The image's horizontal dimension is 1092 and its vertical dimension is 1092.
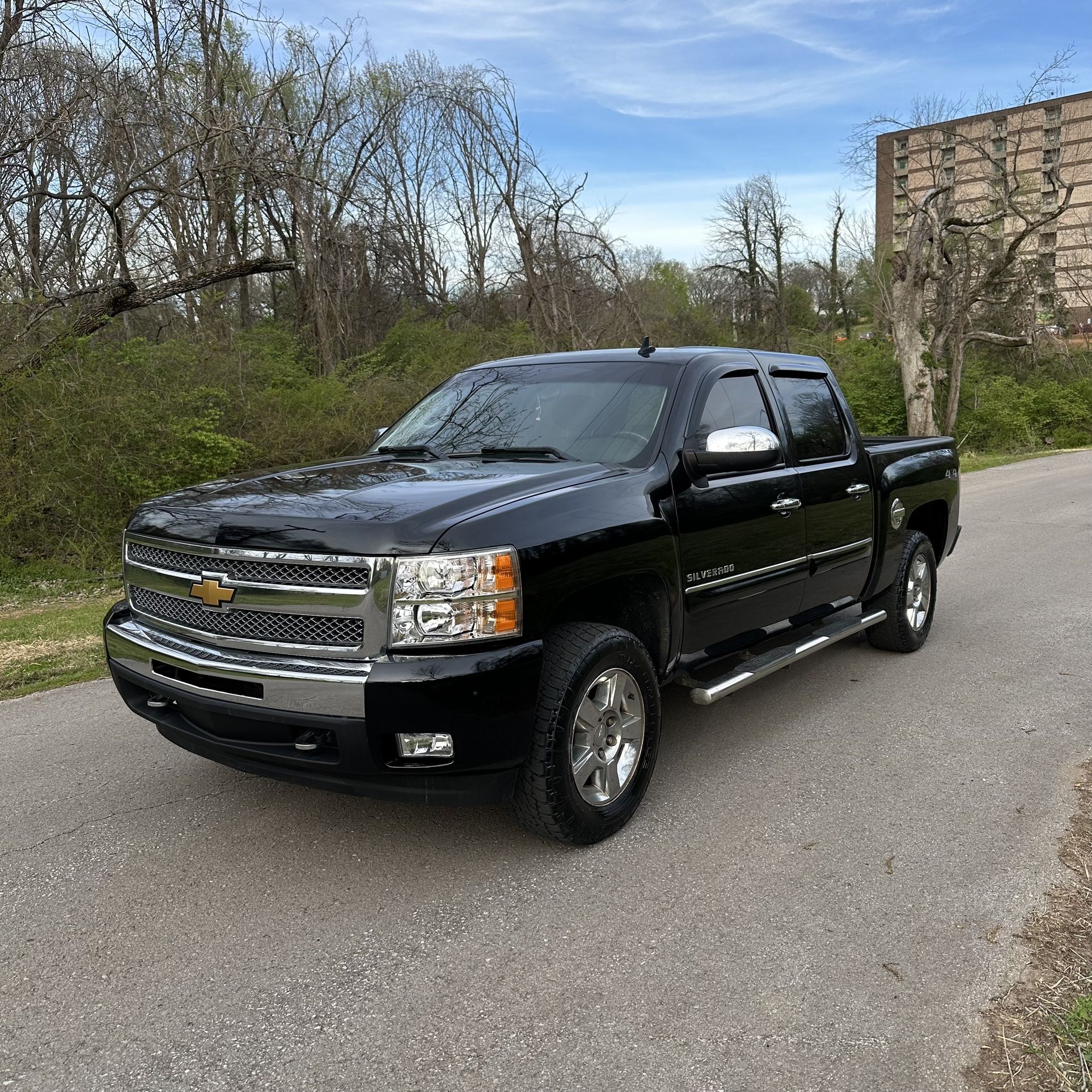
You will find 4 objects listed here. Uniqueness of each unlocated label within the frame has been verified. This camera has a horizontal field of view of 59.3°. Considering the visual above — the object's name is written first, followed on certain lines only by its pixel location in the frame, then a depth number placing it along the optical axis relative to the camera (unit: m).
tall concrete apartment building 28.11
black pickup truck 3.16
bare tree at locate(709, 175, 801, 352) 42.72
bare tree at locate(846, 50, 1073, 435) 27.19
